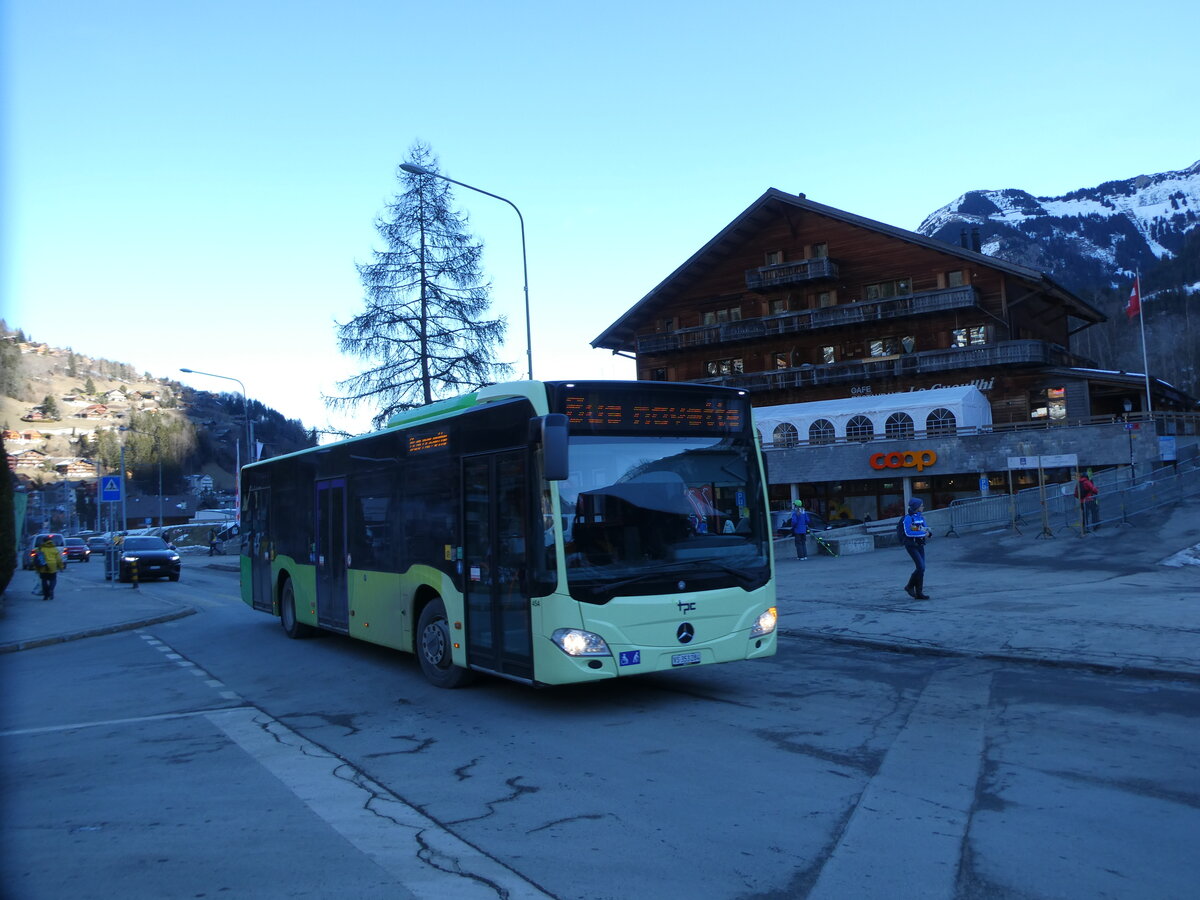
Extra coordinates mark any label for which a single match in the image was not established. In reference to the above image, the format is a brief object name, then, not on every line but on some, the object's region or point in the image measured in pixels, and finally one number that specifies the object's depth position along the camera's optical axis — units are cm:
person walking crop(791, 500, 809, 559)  2788
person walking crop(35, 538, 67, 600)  2425
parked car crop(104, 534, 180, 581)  3312
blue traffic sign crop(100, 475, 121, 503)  3384
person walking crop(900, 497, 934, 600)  1538
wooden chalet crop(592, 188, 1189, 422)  4538
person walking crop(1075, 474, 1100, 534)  2536
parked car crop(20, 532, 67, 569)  2510
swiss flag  3934
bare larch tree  3450
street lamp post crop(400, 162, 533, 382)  2130
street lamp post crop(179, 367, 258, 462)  4202
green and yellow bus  809
